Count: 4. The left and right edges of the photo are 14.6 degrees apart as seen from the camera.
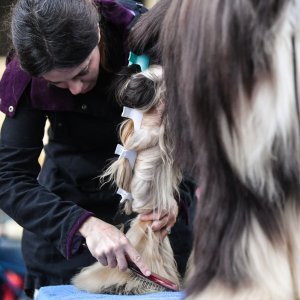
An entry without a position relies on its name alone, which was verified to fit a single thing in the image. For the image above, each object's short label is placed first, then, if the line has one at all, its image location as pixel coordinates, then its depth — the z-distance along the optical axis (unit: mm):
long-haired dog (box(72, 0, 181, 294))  2504
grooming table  2542
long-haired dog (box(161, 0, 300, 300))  1948
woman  2578
